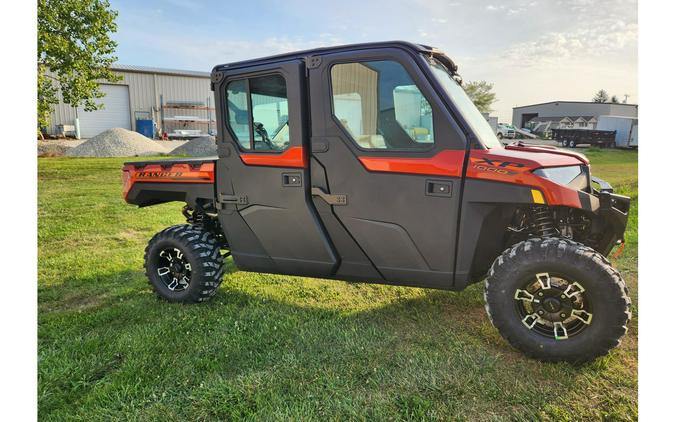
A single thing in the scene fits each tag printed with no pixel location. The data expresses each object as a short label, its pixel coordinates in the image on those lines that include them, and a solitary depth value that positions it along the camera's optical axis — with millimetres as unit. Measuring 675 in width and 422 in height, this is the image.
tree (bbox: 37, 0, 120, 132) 12309
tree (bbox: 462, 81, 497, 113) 39781
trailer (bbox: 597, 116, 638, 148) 28453
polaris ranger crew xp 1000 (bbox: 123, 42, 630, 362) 2980
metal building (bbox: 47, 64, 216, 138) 35969
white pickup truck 35888
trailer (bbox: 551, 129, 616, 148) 29250
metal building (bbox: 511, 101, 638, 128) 36875
